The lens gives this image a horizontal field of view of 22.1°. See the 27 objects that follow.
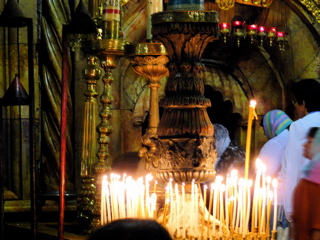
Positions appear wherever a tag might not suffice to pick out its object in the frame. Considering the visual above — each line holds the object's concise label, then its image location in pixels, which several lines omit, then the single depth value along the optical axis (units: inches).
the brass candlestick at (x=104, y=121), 231.1
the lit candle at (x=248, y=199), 179.5
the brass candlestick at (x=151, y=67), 212.5
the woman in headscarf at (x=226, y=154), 287.1
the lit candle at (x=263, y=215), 179.5
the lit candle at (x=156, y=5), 215.0
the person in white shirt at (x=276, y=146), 245.6
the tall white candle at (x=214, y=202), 178.1
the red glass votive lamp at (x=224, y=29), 327.9
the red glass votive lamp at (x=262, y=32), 337.1
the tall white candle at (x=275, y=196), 175.4
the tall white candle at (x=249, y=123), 178.4
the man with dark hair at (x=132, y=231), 82.3
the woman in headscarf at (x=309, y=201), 155.8
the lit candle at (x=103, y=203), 191.3
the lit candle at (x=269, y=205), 179.0
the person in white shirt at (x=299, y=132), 213.6
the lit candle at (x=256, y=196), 180.7
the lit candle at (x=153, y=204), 179.6
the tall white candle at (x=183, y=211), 182.5
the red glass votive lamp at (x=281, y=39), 341.1
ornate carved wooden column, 183.3
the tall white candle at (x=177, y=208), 180.0
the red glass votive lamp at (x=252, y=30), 335.3
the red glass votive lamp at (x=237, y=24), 334.6
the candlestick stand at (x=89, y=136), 243.9
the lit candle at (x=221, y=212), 178.4
